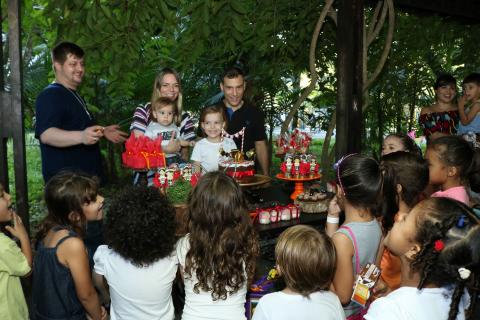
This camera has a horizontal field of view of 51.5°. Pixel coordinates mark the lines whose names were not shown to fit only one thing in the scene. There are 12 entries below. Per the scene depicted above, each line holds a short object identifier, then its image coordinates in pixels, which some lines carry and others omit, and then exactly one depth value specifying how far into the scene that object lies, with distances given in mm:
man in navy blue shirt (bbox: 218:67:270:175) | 3814
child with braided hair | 1659
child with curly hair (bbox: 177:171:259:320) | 2145
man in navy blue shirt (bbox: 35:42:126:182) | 3080
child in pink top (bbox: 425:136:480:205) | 3021
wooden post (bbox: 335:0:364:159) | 4055
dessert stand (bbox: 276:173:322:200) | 3385
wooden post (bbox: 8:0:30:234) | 2881
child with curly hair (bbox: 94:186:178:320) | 2127
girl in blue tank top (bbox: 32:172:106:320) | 2346
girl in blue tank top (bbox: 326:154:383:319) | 2238
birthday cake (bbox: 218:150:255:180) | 3170
